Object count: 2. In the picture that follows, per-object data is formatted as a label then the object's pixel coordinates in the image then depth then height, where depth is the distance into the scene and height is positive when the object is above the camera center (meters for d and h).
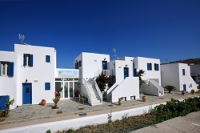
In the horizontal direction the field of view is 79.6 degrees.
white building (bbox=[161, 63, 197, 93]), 21.53 -0.79
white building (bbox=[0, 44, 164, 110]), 11.74 -0.46
